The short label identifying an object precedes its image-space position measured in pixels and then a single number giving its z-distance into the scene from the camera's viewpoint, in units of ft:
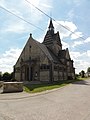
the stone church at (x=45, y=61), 64.51
